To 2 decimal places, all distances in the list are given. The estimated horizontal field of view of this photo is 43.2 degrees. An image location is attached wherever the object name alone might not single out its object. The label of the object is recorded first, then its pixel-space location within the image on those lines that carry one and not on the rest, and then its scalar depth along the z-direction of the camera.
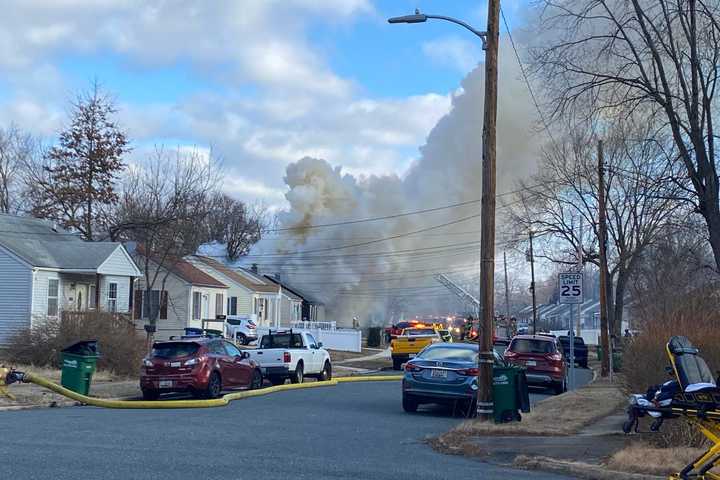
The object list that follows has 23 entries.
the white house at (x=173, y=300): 51.34
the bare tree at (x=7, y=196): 60.47
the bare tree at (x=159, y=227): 45.97
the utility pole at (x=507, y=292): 69.31
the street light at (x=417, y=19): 15.99
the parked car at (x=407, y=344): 39.22
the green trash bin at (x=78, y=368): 20.92
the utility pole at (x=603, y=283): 33.47
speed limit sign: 24.38
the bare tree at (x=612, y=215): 35.19
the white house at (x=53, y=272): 37.09
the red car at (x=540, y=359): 26.95
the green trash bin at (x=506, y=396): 16.23
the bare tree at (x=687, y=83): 19.33
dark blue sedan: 18.41
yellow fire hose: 16.98
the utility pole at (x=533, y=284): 55.15
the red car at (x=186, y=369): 21.31
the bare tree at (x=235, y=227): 85.56
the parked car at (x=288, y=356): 27.09
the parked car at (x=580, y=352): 45.88
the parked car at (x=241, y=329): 51.44
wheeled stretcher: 8.79
